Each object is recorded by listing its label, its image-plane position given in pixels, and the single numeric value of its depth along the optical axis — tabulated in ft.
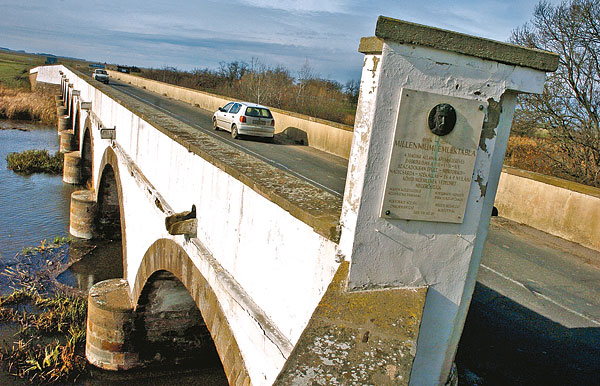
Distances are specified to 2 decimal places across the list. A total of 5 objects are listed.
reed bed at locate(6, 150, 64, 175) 82.36
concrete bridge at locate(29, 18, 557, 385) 8.04
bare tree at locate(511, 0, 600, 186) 41.86
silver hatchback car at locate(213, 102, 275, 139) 52.65
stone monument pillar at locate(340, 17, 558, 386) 8.28
